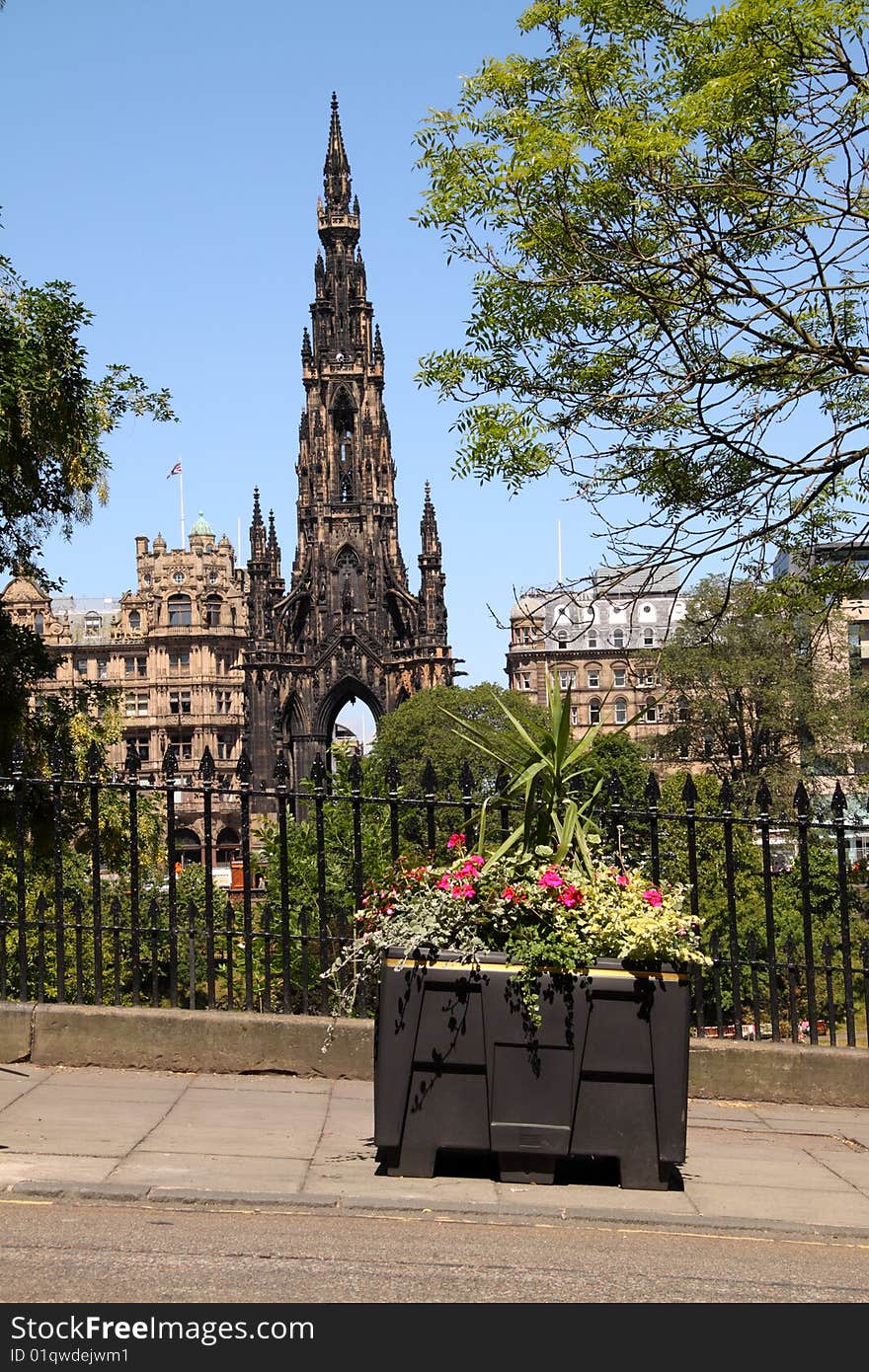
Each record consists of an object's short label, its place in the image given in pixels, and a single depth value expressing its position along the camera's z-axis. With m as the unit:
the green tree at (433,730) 79.75
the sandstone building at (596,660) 105.75
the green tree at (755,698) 59.25
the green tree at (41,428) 17.92
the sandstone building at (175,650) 106.31
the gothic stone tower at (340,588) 94.94
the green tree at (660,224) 9.88
